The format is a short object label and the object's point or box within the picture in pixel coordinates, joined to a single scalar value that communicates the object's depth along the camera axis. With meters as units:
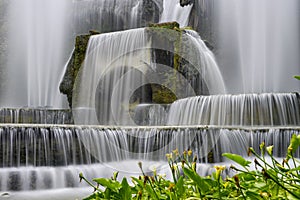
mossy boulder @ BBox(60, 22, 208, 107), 12.51
